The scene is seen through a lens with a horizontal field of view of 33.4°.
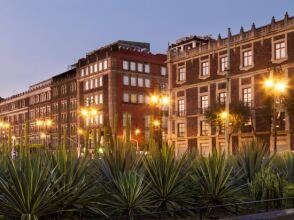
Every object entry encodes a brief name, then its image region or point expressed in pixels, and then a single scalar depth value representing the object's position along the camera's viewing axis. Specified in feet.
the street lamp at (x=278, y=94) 153.70
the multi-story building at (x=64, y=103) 322.47
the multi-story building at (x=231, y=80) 167.32
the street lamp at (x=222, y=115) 164.00
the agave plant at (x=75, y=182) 27.86
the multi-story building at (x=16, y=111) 411.81
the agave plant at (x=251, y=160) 38.86
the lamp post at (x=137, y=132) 273.17
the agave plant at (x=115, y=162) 32.12
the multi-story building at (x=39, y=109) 363.15
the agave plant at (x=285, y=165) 41.50
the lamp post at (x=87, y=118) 294.82
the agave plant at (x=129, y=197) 28.58
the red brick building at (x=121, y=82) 283.18
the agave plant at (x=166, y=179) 30.99
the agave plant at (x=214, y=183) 32.71
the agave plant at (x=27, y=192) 24.93
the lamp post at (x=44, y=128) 335.08
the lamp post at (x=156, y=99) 94.66
